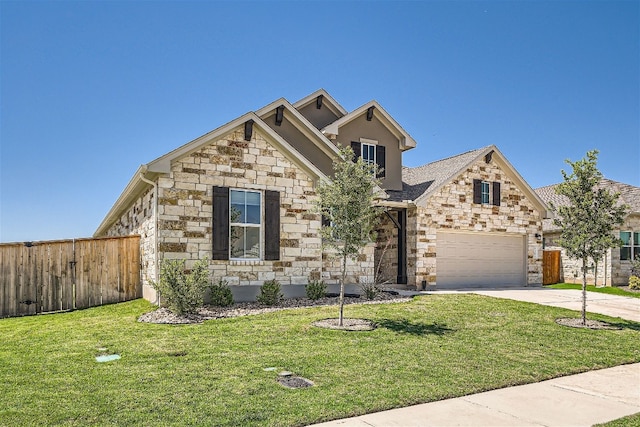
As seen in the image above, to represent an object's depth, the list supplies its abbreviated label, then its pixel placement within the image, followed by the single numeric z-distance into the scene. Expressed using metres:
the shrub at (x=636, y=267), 21.39
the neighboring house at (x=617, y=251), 21.80
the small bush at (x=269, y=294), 12.75
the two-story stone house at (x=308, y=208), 12.68
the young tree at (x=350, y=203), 10.14
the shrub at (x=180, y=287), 10.64
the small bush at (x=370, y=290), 14.13
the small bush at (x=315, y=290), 13.61
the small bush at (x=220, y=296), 12.34
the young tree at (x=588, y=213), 10.91
